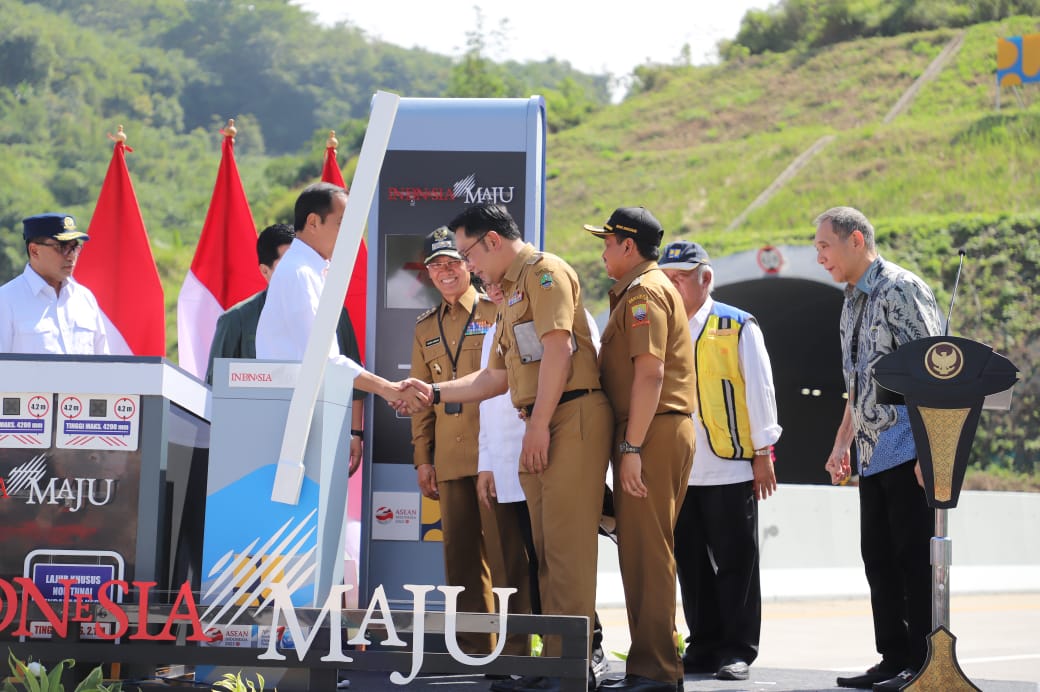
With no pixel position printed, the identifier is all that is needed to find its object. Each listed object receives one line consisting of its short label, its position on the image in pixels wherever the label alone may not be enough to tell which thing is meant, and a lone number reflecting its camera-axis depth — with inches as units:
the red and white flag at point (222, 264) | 792.3
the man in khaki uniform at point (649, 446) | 421.7
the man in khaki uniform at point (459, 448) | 488.1
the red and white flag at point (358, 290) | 705.0
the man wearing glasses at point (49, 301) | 534.9
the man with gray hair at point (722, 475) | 518.0
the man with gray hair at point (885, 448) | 467.8
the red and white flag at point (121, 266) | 775.7
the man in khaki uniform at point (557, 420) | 416.8
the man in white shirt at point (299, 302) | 471.5
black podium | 382.9
